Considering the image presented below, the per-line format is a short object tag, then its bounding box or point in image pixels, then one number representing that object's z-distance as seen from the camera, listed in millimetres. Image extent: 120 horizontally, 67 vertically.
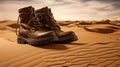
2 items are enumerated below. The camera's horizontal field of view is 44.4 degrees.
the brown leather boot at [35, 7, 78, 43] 1934
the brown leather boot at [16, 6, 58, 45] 1793
